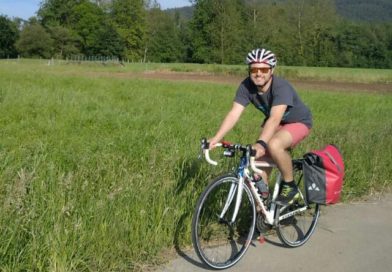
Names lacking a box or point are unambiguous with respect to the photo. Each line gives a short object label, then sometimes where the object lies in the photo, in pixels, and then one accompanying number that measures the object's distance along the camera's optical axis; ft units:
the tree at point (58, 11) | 373.61
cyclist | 15.98
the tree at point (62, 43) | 327.67
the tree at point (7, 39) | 349.82
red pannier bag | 17.38
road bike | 14.99
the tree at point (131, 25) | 345.51
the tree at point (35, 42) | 321.32
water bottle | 16.29
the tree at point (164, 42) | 323.98
